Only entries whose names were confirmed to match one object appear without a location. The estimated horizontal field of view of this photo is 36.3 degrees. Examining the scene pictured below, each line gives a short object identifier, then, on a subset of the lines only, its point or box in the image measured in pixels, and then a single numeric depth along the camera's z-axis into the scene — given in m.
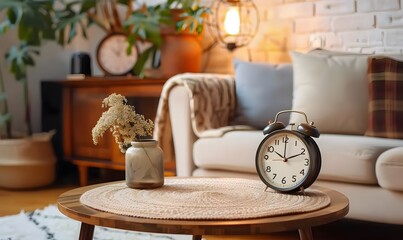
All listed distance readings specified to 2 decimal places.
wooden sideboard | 3.47
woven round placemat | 1.37
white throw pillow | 2.65
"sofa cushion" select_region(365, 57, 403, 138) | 2.52
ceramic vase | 1.69
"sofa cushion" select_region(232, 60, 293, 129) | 3.00
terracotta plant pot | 3.53
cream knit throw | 2.84
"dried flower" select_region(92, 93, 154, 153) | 1.68
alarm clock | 1.61
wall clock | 3.82
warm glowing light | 3.43
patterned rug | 2.47
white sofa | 2.23
